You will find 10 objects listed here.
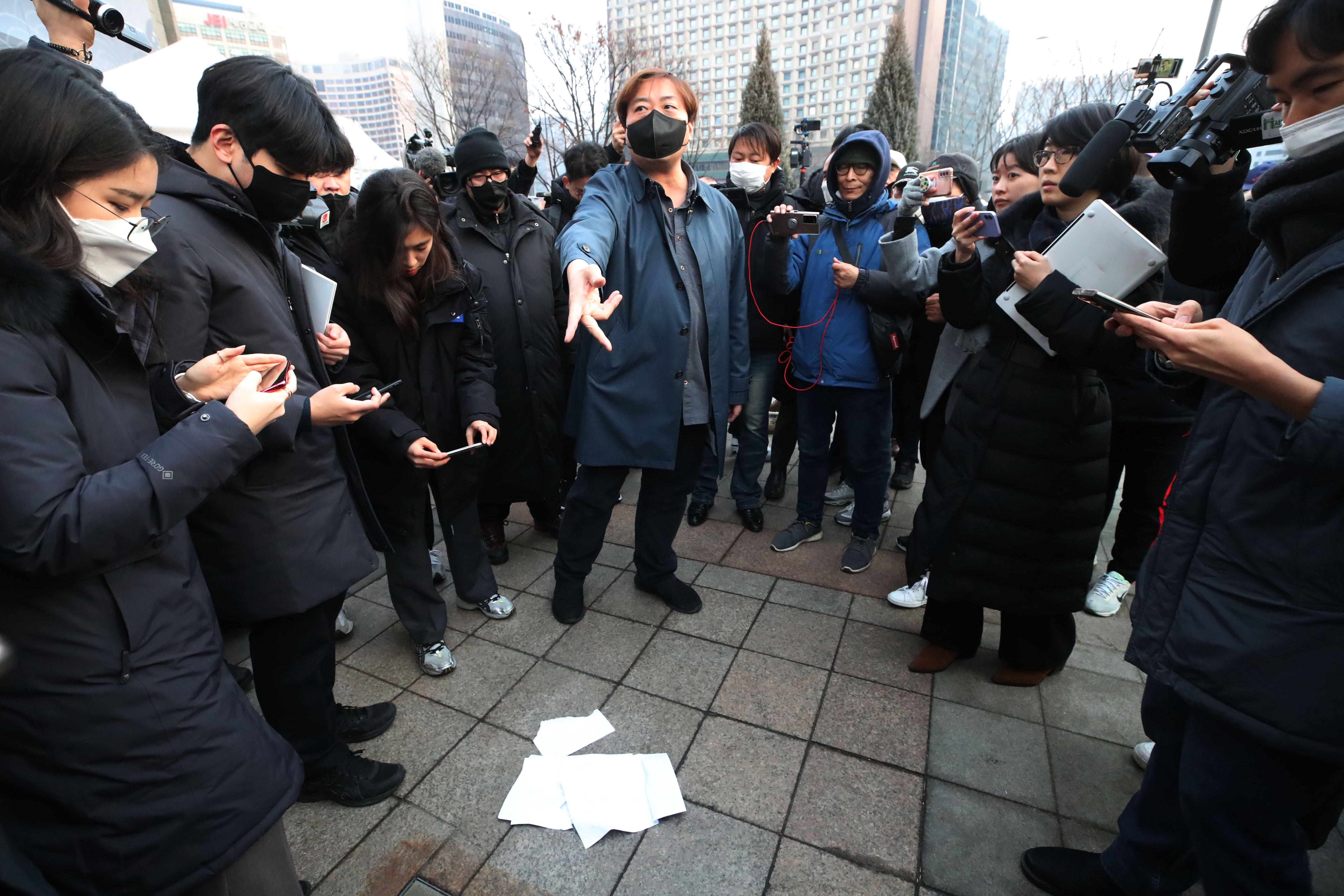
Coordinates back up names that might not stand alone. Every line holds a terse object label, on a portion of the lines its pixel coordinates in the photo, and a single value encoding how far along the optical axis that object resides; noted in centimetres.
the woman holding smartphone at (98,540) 111
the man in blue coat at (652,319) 280
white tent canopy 420
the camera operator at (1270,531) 122
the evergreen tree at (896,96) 2714
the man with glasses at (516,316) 339
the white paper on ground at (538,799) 212
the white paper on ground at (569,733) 241
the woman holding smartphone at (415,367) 254
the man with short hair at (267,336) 167
